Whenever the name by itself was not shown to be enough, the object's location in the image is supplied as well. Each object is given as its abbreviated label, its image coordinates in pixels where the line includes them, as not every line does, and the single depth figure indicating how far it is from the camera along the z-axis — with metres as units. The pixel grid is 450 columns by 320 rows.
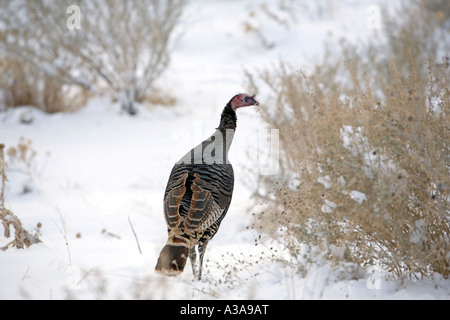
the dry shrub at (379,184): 5.47
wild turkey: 6.06
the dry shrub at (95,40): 16.73
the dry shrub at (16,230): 7.03
